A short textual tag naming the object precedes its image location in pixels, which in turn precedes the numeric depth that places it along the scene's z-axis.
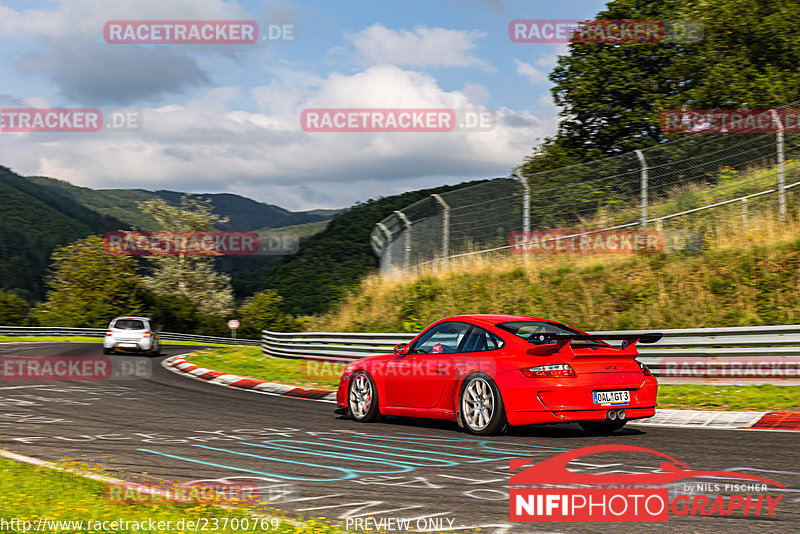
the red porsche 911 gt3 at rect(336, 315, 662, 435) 8.12
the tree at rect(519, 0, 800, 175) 28.25
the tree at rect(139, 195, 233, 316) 84.81
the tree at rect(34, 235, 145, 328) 71.19
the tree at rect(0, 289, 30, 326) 58.56
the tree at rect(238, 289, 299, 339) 86.19
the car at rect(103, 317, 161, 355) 27.59
